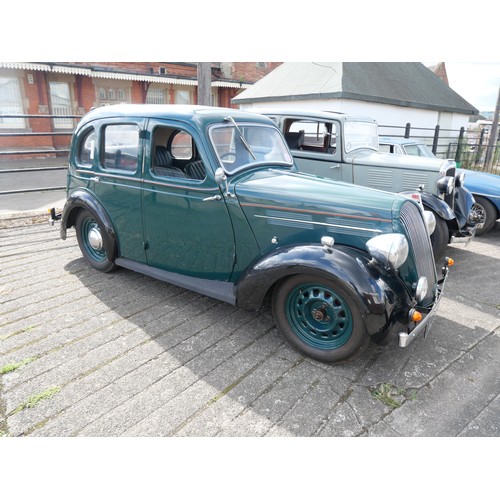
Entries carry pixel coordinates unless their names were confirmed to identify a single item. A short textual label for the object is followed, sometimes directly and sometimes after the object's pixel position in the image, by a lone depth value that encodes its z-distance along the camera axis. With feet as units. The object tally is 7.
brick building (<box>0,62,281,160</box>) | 47.73
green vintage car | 9.29
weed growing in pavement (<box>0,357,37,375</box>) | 9.44
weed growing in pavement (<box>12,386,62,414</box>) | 8.30
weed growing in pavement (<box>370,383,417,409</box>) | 8.64
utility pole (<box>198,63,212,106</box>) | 21.25
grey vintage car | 18.93
